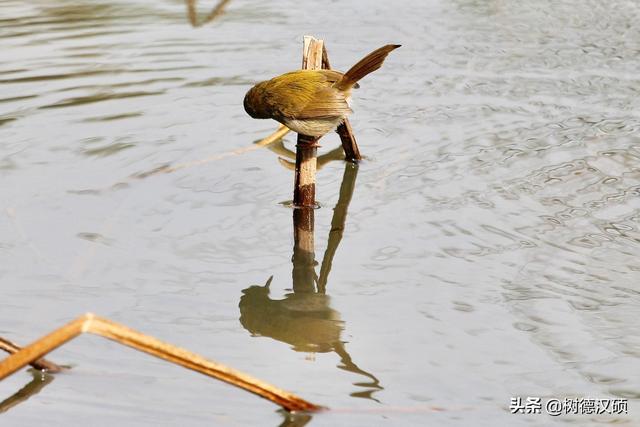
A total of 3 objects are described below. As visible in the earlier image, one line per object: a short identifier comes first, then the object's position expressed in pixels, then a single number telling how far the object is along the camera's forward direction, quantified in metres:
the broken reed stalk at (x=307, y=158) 8.39
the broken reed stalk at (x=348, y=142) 9.70
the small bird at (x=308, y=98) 7.95
